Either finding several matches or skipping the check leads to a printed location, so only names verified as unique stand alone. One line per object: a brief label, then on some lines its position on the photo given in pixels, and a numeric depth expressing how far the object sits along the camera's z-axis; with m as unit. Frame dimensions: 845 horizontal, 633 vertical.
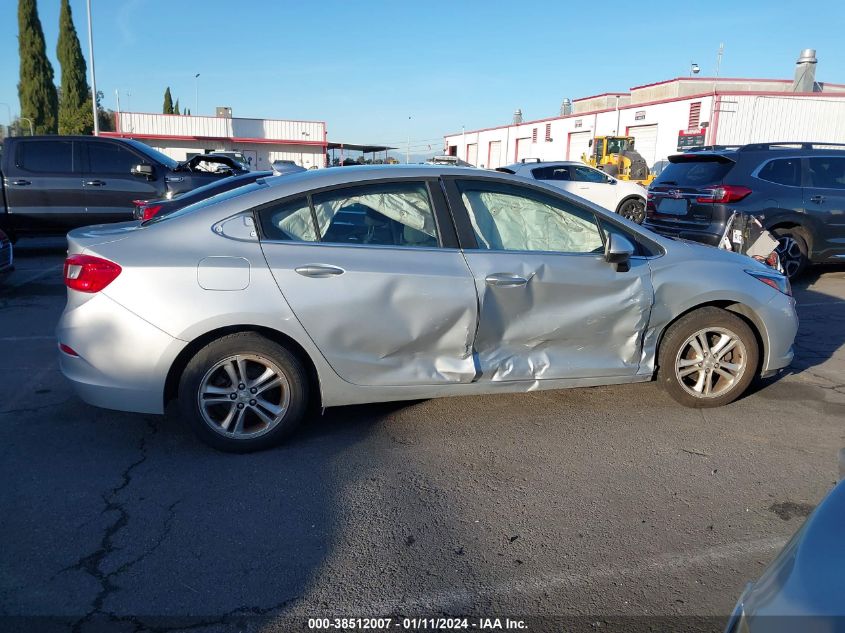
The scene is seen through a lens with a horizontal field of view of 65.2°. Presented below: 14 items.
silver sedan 3.66
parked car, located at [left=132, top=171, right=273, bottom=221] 6.85
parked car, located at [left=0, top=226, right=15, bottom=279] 8.02
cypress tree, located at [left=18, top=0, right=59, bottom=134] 42.22
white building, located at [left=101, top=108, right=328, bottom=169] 45.97
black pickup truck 10.49
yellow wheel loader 25.61
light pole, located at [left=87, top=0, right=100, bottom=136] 32.16
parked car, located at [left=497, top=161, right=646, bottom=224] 15.28
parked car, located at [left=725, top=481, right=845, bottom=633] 1.41
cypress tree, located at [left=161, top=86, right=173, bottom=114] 71.69
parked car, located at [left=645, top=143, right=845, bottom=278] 8.63
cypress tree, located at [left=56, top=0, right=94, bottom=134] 46.03
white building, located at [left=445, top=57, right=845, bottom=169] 26.22
